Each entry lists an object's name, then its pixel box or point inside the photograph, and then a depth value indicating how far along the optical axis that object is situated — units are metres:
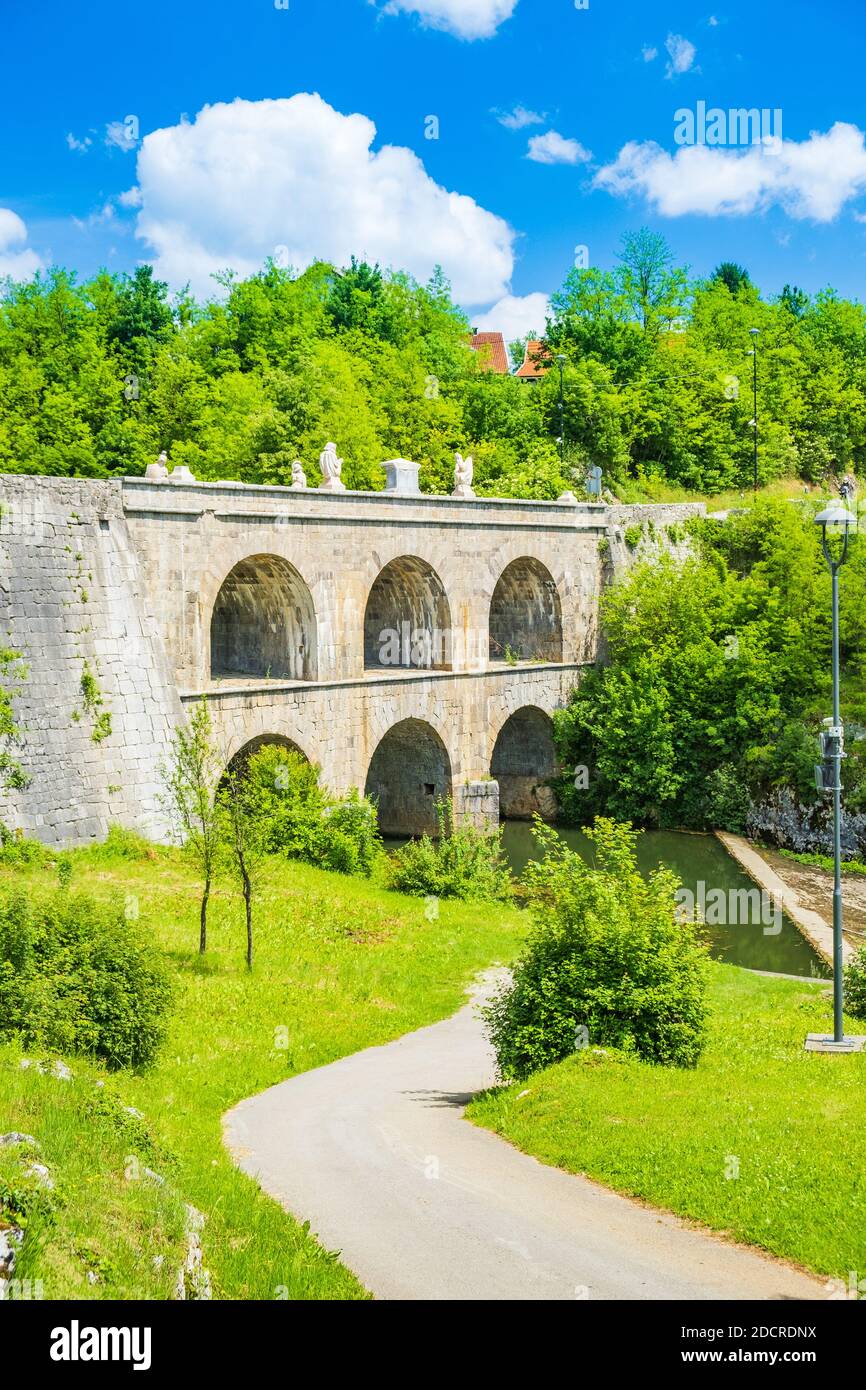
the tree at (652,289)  57.09
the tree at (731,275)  76.56
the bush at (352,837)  29.48
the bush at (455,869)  29.52
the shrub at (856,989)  19.95
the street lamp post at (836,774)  15.96
